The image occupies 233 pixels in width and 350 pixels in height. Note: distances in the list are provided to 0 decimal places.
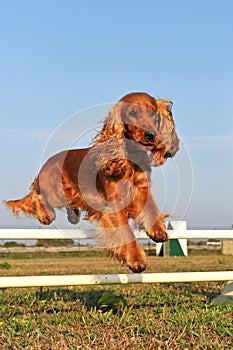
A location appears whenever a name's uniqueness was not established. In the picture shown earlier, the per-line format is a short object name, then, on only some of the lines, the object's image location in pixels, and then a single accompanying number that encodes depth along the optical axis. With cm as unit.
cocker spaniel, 449
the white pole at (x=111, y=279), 439
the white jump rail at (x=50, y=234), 437
